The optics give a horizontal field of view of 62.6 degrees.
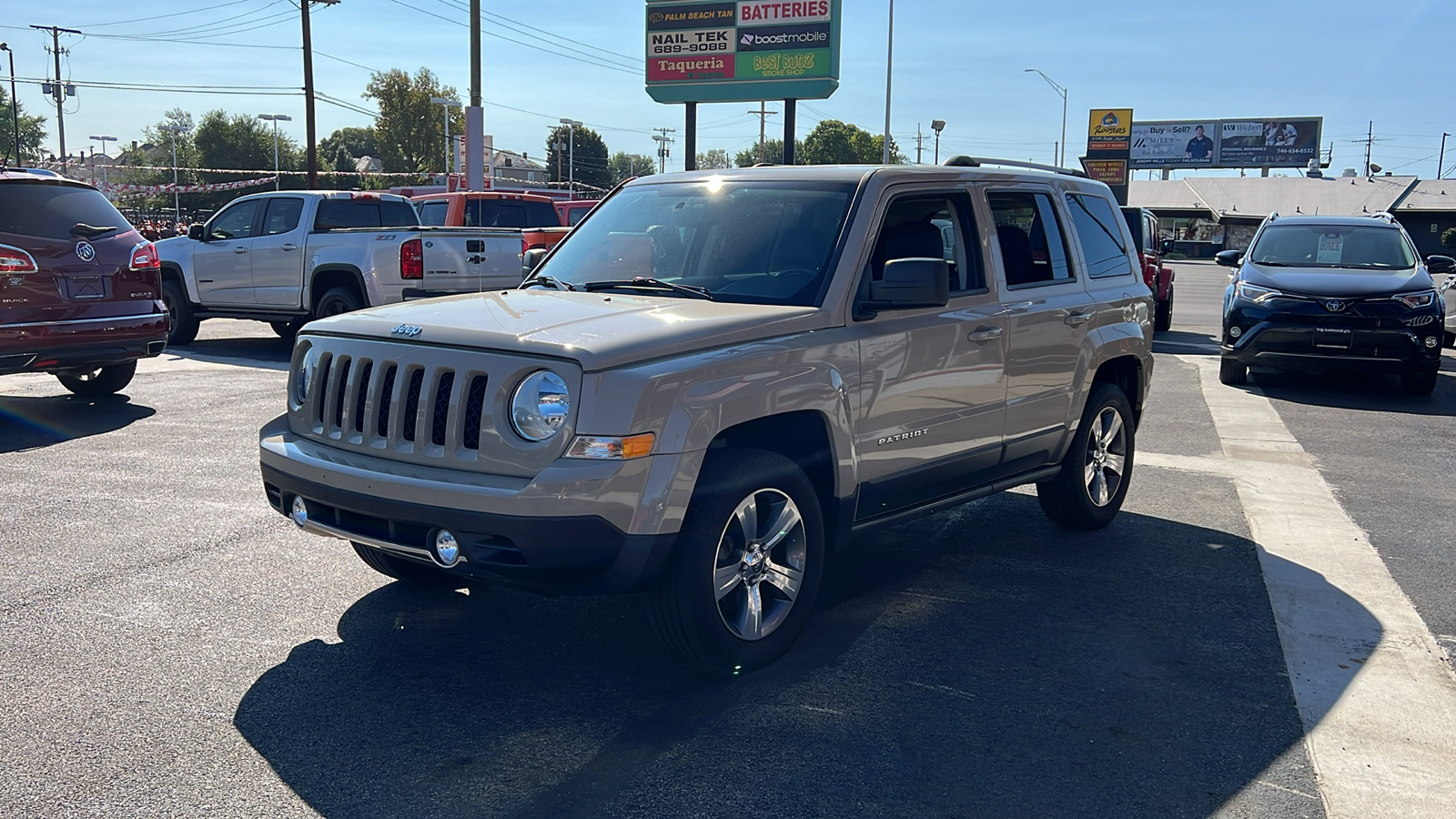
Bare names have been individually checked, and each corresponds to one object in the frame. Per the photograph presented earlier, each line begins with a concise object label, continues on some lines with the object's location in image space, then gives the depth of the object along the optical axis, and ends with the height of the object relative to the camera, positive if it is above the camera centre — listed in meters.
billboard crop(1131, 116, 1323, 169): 89.12 +7.72
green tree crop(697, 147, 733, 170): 121.62 +8.95
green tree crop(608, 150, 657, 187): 143.50 +9.14
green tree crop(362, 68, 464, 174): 106.19 +9.79
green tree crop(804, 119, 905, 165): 124.69 +10.04
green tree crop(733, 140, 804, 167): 113.99 +9.19
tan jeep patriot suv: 3.81 -0.57
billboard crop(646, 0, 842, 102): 29.91 +4.78
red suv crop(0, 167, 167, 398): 8.85 -0.44
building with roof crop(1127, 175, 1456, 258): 66.25 +2.66
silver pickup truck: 13.59 -0.35
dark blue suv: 11.38 -0.60
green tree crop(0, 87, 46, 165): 107.69 +9.11
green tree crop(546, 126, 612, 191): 128.38 +8.40
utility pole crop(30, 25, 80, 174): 75.25 +7.90
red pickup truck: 18.58 +0.32
